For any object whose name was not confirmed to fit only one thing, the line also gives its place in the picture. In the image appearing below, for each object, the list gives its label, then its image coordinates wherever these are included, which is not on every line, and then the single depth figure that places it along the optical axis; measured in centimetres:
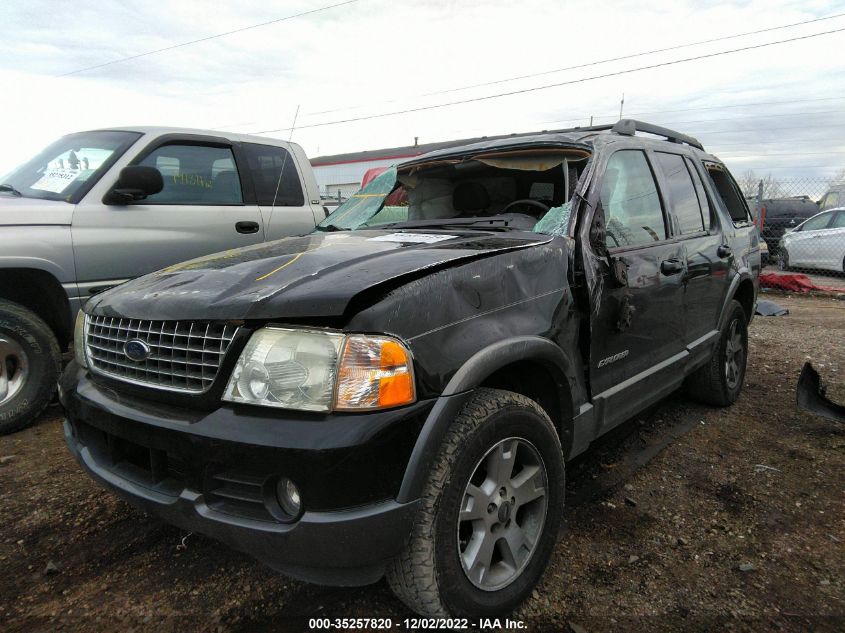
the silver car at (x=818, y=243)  1185
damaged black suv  167
